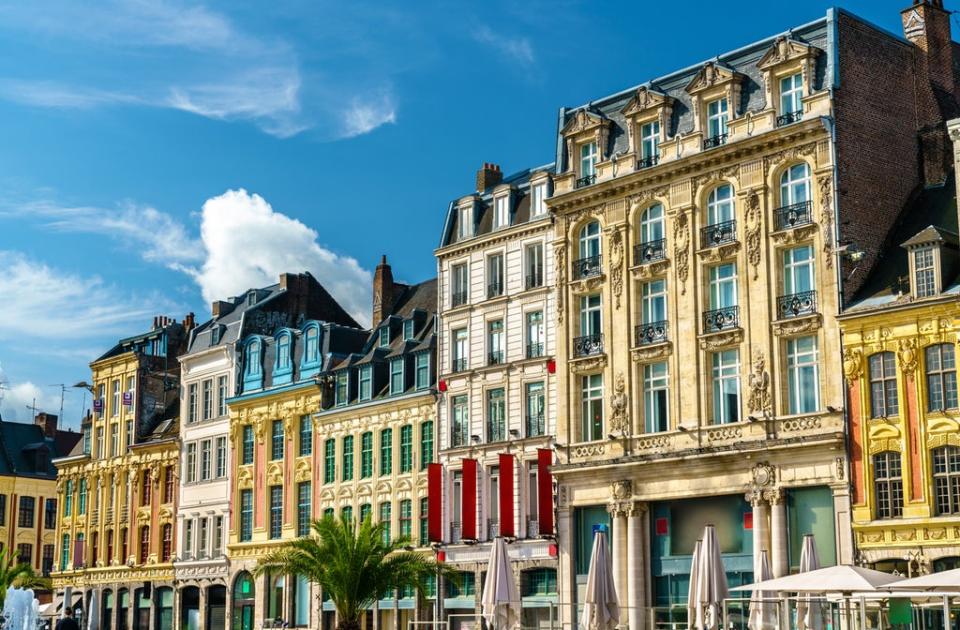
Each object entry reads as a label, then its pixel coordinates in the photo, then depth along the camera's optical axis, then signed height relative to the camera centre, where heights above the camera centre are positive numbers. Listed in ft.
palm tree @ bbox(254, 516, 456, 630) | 162.30 +3.59
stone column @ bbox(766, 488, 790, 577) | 137.90 +5.64
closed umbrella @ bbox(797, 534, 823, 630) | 110.42 -0.95
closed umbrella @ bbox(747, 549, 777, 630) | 113.29 -1.18
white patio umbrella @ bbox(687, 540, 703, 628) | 112.78 -0.04
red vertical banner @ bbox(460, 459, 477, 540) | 172.76 +10.62
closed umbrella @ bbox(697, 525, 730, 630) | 113.50 +1.19
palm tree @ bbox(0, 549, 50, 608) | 221.46 +4.00
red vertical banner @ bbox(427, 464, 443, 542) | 176.65 +11.04
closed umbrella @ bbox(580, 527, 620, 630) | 123.13 -0.37
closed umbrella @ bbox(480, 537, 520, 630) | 133.28 +0.22
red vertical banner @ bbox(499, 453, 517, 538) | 167.63 +11.55
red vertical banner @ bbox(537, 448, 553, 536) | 162.50 +11.25
